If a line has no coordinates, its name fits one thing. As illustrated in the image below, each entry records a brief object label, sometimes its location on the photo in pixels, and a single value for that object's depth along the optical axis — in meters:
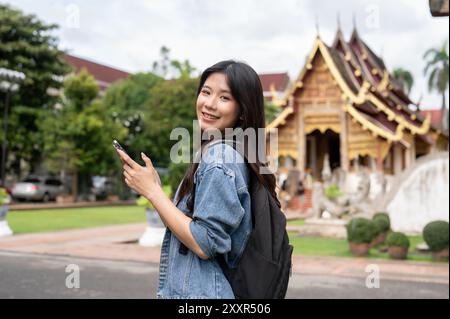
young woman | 1.63
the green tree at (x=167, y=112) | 33.75
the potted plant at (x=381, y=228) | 11.01
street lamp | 17.56
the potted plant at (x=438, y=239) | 9.59
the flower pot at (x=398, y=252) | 9.98
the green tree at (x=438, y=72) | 42.66
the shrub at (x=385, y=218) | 11.71
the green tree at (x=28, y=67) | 26.64
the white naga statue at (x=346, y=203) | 14.70
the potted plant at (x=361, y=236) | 10.46
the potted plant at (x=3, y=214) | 12.59
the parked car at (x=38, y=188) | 26.45
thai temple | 21.52
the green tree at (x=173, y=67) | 36.78
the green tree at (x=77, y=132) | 26.70
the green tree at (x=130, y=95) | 37.47
